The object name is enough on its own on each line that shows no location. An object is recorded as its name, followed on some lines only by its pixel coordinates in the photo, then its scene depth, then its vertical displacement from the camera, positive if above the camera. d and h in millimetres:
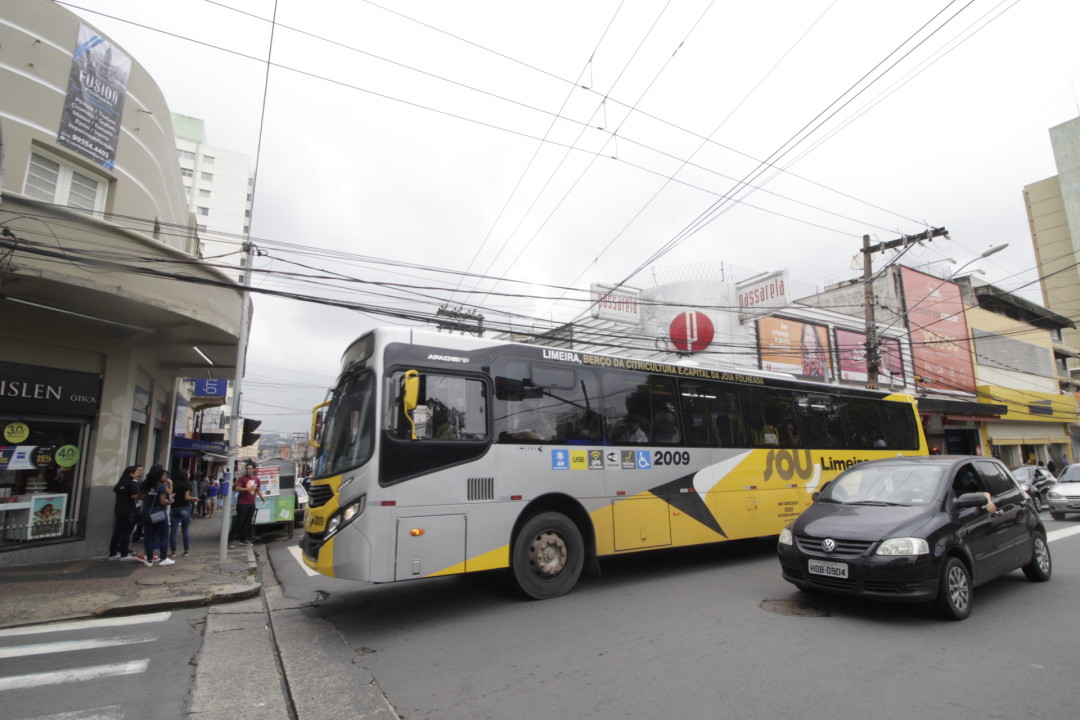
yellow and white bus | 5918 -46
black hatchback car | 5289 -840
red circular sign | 21656 +4901
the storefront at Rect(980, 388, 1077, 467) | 31438 +1295
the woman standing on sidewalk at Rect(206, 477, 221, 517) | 23911 -1451
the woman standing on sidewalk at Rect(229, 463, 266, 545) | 13328 -1021
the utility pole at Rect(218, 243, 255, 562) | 10974 +1870
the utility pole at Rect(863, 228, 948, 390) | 17266 +5394
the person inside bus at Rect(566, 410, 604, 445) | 7340 +346
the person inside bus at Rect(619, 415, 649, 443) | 7810 +344
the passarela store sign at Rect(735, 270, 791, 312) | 22250 +6646
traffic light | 15112 +796
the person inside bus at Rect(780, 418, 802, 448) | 9672 +334
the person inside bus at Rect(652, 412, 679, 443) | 8141 +383
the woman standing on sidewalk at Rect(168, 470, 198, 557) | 10500 -876
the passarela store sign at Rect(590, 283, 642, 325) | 21172 +5917
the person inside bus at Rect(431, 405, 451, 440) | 6301 +400
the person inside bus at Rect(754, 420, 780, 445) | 9328 +344
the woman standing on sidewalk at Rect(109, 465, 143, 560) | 10047 -811
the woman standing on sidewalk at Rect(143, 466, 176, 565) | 9695 -888
